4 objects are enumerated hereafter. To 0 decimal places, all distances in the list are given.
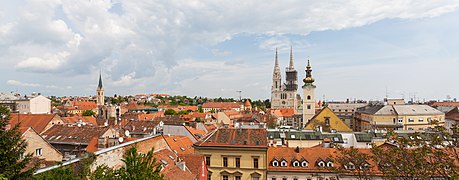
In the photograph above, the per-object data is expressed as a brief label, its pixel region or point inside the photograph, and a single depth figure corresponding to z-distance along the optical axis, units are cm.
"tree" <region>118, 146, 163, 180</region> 1238
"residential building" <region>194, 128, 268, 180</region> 3378
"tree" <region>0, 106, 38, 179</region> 1277
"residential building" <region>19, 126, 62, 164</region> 2773
